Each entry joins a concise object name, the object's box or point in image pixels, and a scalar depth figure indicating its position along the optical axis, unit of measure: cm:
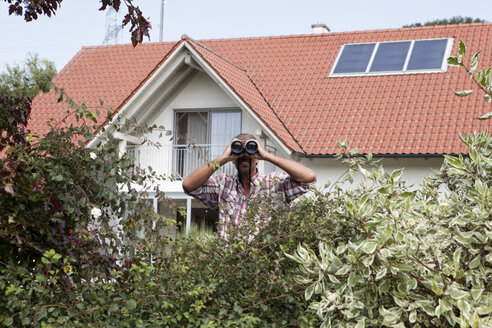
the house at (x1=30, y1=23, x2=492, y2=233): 1688
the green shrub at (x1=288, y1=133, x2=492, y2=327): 323
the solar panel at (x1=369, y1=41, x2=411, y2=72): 1925
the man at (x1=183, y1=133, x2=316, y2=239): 469
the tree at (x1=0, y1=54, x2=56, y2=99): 4232
